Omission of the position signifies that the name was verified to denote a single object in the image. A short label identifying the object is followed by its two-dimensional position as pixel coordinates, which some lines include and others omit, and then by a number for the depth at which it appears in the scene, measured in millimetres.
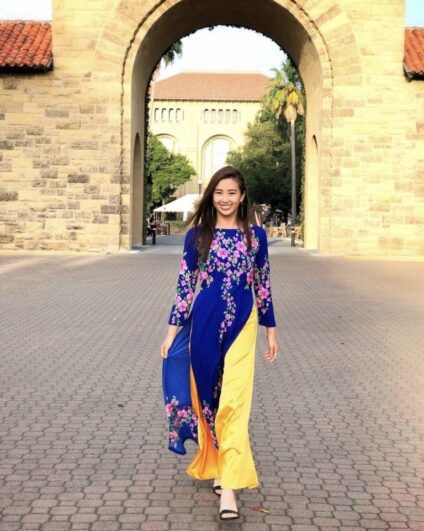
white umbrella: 53434
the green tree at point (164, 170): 81500
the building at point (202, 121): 96125
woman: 4137
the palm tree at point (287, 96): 54016
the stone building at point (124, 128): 23656
